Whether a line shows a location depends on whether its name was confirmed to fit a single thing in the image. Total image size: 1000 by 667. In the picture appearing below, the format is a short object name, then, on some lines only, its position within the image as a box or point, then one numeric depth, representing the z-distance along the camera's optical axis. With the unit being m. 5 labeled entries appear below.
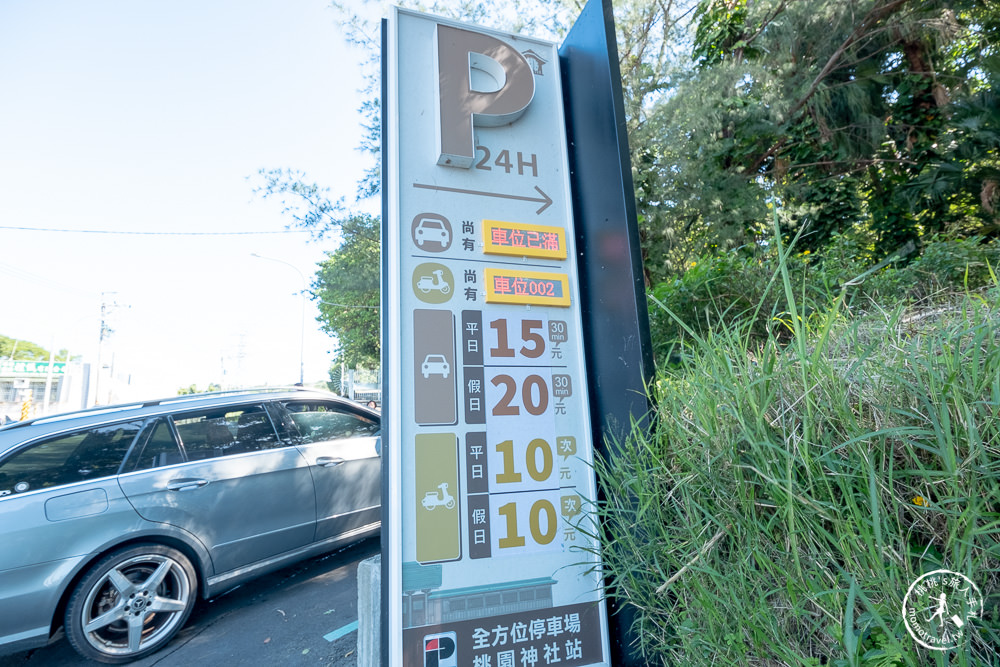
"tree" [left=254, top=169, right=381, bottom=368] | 8.16
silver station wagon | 2.86
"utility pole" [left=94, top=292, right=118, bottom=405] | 30.22
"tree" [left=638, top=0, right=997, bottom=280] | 6.09
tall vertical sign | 1.85
